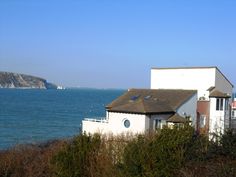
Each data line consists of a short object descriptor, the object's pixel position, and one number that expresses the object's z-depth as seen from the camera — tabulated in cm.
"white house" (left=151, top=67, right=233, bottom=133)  4150
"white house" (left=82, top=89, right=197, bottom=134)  3603
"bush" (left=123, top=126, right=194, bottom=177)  1878
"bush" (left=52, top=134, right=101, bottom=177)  2100
